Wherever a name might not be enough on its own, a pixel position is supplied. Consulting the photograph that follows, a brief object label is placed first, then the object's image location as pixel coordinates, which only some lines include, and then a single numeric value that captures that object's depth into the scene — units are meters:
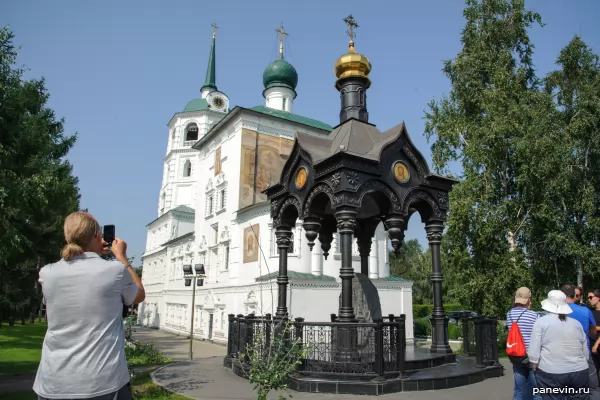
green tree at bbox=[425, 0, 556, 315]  18.95
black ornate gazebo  8.38
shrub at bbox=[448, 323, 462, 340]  27.23
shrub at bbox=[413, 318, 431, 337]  30.97
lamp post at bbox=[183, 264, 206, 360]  16.47
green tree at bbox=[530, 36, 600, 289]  19.08
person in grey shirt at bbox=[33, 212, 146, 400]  2.61
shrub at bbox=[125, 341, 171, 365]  16.26
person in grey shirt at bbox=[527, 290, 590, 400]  4.64
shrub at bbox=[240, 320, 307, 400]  5.76
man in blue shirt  5.54
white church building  24.75
